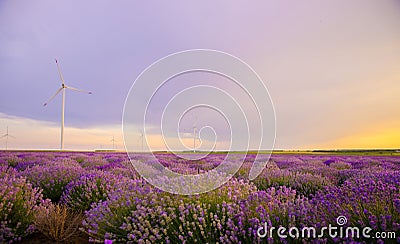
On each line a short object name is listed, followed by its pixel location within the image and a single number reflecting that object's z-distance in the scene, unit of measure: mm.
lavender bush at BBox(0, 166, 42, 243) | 3379
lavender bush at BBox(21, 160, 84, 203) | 5730
